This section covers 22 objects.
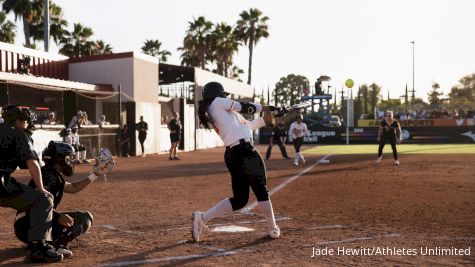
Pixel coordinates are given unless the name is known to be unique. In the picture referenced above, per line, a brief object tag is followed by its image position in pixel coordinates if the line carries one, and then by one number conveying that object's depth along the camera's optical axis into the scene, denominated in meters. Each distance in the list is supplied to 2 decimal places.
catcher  5.54
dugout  19.16
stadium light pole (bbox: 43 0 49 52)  26.61
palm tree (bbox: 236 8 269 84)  58.88
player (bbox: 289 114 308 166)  19.38
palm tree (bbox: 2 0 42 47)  39.28
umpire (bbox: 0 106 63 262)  4.99
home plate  6.83
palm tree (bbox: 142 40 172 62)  62.25
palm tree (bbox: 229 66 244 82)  69.12
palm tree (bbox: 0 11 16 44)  40.88
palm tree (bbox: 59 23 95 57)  43.00
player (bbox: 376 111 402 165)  18.56
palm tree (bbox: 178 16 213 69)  55.50
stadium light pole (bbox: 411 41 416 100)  65.88
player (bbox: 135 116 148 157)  25.02
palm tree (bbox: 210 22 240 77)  54.84
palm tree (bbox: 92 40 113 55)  44.67
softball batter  6.13
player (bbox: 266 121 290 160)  21.56
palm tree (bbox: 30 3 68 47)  40.38
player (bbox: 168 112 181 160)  22.52
